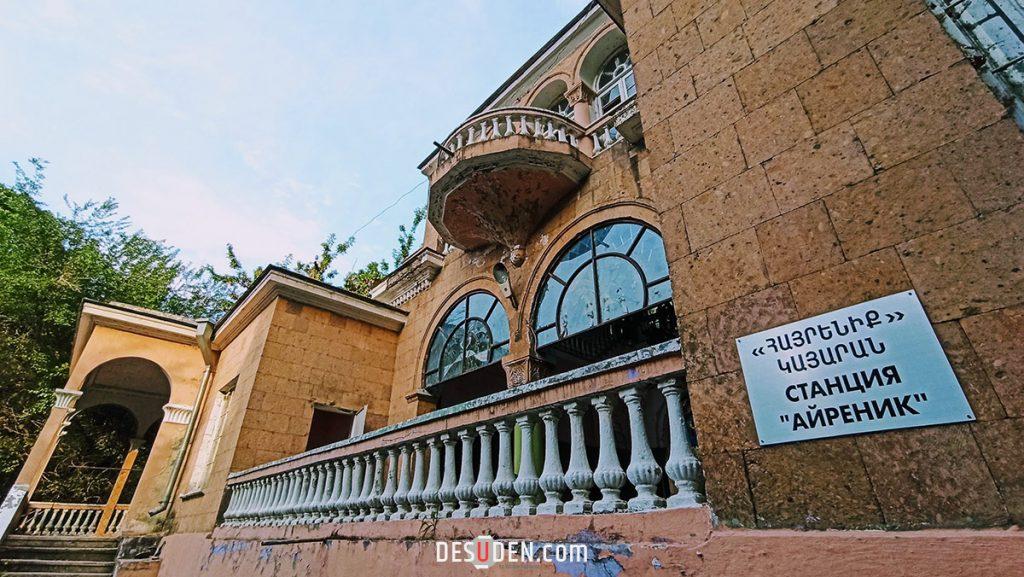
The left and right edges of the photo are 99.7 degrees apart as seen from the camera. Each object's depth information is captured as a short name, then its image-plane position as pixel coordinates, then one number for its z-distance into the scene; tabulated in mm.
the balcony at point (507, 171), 6629
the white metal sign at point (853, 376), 1377
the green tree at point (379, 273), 16438
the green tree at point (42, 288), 11875
